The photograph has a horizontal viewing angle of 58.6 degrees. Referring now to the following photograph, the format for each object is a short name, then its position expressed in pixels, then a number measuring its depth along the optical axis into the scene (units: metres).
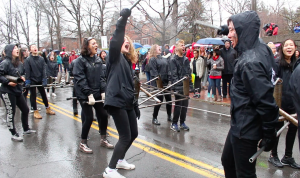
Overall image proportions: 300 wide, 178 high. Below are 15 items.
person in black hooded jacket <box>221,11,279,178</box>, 2.31
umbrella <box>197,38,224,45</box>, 13.95
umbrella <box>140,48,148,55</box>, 22.75
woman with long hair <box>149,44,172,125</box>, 7.28
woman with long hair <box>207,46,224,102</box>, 9.92
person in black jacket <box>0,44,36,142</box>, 5.61
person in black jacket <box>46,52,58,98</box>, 11.80
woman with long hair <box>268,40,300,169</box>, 4.24
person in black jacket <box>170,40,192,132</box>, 6.17
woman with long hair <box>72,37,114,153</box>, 4.91
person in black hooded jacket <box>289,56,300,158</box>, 2.60
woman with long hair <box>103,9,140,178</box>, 3.67
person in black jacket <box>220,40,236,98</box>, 10.13
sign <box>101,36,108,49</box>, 18.55
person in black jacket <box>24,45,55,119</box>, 7.74
